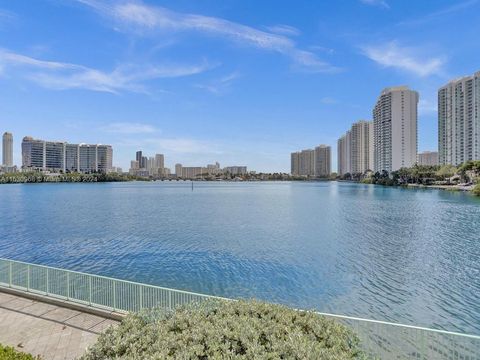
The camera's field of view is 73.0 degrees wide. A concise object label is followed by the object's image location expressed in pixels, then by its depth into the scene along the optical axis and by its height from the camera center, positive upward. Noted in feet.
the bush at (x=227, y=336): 14.62 -8.00
